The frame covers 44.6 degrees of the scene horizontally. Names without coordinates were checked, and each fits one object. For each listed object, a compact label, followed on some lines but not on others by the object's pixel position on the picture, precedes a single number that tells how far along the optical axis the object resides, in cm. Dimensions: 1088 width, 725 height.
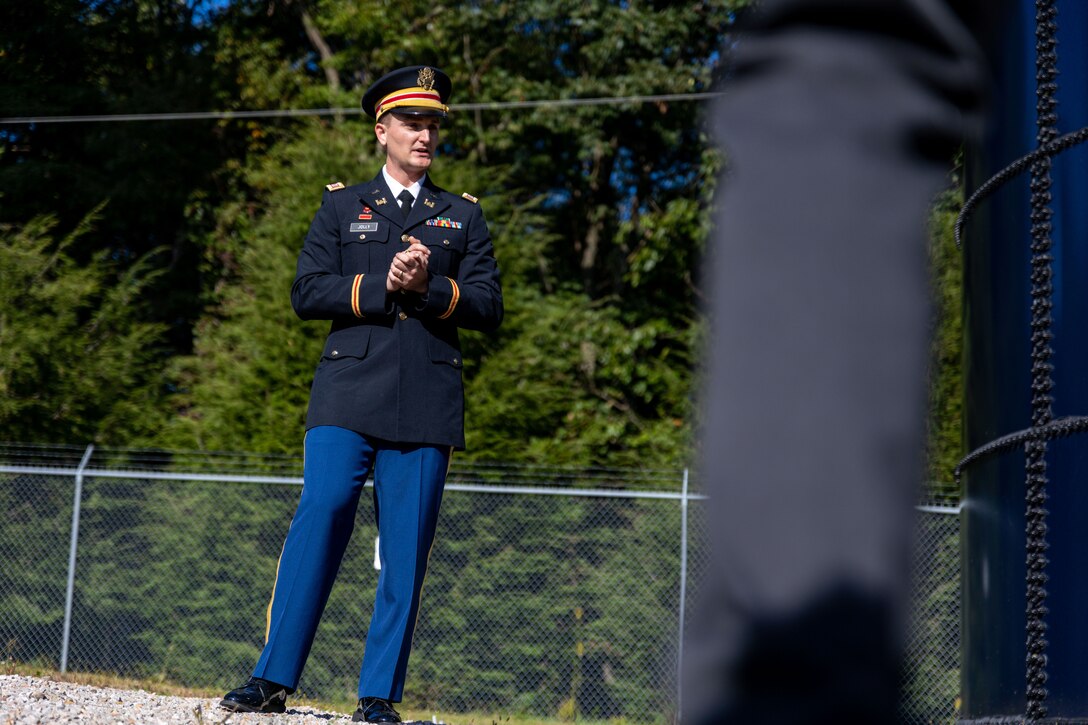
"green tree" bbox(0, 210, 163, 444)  1150
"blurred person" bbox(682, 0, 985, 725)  106
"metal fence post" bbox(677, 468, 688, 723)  842
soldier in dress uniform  373
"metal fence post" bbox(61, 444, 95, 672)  943
